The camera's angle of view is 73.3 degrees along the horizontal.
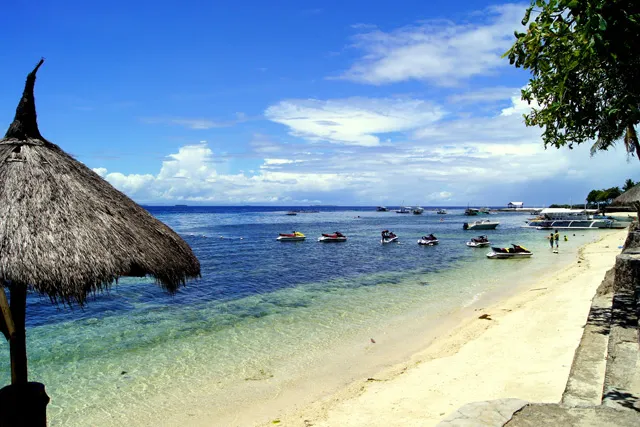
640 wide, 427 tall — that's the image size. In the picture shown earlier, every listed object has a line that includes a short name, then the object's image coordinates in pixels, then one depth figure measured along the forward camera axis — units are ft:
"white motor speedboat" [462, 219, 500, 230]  209.26
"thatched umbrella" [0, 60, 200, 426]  14.42
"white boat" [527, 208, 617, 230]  193.26
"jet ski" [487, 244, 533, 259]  107.45
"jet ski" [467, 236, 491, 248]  135.23
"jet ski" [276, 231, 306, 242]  167.94
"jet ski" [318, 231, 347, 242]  162.30
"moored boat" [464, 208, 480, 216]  412.85
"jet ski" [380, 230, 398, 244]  156.65
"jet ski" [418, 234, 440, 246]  144.34
